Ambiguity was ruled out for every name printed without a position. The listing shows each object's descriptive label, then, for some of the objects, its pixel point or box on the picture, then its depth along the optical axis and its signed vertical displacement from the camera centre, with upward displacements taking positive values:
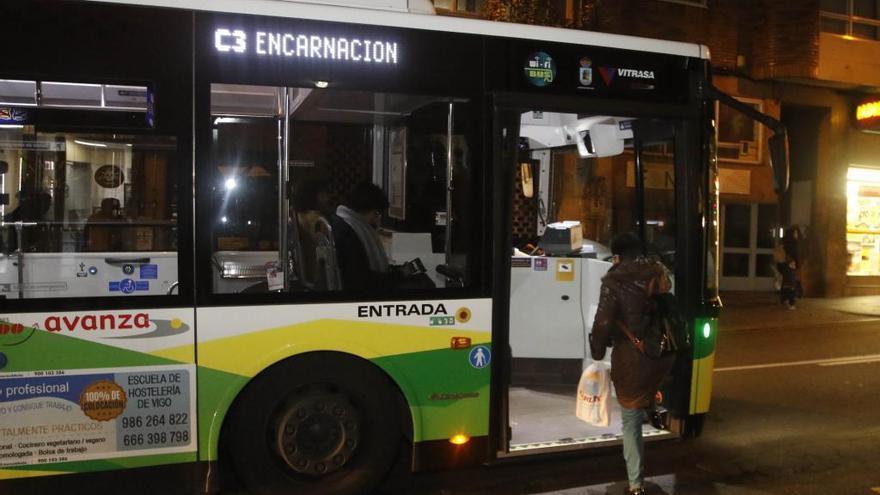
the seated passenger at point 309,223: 4.88 -0.13
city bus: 4.21 -0.16
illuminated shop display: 20.34 -0.25
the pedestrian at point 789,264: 16.73 -1.17
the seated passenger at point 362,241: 4.84 -0.24
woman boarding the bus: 4.72 -0.77
